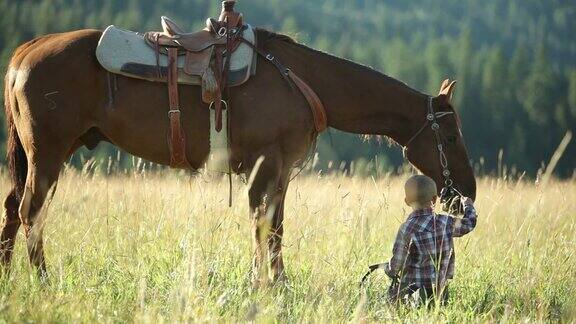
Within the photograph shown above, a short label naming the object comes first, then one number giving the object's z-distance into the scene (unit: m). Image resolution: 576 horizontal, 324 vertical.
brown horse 11.05
